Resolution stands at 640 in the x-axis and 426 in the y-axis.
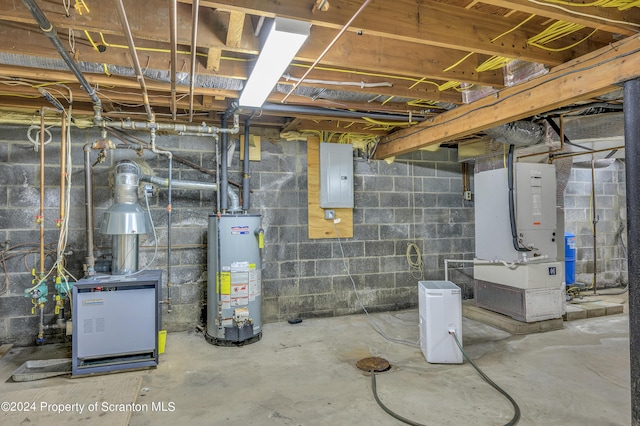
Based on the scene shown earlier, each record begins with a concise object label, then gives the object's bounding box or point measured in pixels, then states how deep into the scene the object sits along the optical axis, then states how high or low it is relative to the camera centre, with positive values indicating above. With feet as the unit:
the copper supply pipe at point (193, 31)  4.47 +2.74
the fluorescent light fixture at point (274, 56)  5.61 +3.10
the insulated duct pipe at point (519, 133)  11.03 +2.73
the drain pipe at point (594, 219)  17.11 -0.09
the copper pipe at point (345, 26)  4.52 +2.91
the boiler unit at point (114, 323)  8.80 -2.52
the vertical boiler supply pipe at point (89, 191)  9.91 +1.02
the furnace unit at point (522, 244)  12.03 -0.91
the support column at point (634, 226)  6.20 -0.17
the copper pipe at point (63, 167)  9.38 +1.57
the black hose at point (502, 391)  6.69 -3.78
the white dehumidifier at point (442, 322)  9.25 -2.70
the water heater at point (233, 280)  10.69 -1.77
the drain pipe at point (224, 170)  11.59 +1.77
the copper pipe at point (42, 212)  9.53 +0.35
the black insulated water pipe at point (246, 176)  12.33 +1.62
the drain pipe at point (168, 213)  10.63 +0.33
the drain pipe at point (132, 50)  4.39 +2.77
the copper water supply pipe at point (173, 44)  4.44 +2.84
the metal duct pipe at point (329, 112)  9.93 +3.21
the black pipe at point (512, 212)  12.21 +0.22
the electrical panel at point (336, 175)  13.47 +1.76
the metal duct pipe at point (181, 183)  11.00 +1.27
